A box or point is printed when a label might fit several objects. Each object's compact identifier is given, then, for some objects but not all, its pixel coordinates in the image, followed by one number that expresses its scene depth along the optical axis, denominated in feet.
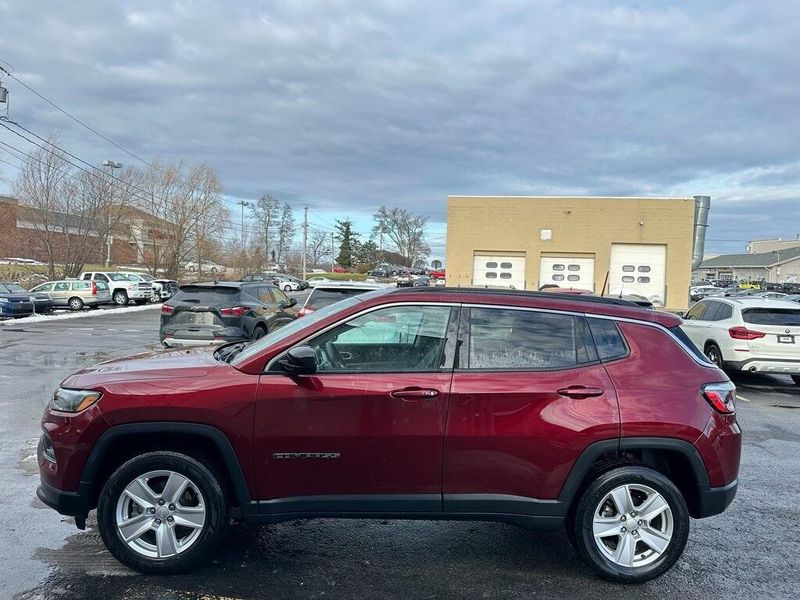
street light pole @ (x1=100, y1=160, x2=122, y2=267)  122.52
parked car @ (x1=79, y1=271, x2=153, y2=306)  100.48
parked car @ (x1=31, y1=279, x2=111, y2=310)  90.33
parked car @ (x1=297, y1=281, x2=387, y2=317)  32.27
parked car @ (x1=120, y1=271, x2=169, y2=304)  106.42
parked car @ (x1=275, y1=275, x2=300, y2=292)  172.65
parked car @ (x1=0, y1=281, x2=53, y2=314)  75.46
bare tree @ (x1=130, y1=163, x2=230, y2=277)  141.43
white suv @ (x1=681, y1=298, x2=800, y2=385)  32.48
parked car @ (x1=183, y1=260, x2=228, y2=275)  159.38
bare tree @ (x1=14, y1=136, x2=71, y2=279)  111.45
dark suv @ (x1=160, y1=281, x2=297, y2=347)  35.14
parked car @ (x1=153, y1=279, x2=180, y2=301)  113.60
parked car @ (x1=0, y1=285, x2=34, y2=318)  69.41
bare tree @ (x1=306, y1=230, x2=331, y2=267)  339.36
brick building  118.52
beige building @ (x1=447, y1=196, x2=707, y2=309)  80.23
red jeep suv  11.10
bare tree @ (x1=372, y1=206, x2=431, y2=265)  362.94
